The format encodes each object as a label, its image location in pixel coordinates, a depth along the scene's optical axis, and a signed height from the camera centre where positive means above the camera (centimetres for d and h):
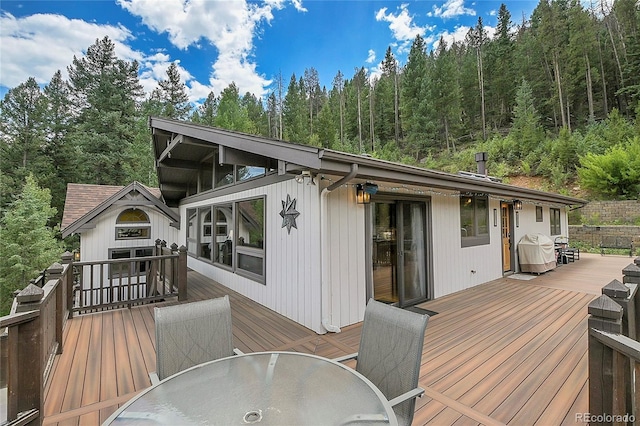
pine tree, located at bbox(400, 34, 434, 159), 2178 +978
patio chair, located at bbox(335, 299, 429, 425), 162 -83
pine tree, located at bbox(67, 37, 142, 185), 1778 +791
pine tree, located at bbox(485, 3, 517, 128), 2266 +1221
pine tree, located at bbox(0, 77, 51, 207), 1588 +548
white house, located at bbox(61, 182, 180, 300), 822 +0
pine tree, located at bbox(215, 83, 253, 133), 1869 +749
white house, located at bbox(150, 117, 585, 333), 373 -5
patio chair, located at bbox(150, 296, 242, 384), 184 -78
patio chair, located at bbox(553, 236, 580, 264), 913 -102
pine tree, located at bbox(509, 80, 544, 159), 1742 +639
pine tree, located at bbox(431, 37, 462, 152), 2175 +1019
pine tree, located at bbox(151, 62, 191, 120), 2184 +1033
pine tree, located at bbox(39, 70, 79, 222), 1739 +567
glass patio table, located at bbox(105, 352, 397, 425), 124 -87
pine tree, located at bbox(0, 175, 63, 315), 1186 -87
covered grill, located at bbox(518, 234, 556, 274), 740 -86
